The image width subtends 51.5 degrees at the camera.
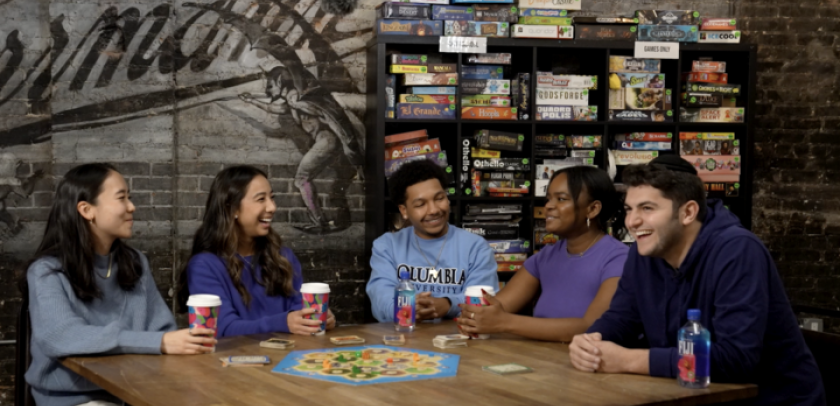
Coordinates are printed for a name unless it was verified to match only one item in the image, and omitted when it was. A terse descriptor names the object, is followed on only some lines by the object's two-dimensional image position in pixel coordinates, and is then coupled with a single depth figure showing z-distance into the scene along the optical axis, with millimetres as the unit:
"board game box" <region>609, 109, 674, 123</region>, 5238
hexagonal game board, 2459
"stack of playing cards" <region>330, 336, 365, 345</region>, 2947
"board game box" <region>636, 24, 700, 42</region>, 5188
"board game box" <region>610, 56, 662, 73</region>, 5223
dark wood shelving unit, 5043
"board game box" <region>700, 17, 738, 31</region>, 5273
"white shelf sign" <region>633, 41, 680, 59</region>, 5172
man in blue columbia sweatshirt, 3701
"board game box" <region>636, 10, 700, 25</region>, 5199
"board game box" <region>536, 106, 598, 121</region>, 5176
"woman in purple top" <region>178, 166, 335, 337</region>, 3266
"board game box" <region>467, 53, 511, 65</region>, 5090
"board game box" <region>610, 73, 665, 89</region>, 5238
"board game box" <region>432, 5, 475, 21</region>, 5016
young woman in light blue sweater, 2701
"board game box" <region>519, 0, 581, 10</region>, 5098
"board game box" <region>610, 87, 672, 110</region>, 5250
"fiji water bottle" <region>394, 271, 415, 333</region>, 3178
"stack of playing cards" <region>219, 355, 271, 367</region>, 2605
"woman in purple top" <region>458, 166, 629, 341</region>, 3037
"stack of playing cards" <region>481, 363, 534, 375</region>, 2510
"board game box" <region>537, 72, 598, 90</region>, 5160
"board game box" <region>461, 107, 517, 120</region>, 5094
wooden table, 2209
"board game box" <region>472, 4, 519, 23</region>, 5070
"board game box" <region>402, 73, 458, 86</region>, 5000
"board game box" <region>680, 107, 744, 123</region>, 5324
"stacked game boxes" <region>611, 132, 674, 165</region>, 5289
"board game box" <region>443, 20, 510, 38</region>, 5023
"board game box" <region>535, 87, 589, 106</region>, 5184
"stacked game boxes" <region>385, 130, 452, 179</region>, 5059
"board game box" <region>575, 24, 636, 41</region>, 5160
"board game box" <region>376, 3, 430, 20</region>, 4957
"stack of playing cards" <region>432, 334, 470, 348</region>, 2893
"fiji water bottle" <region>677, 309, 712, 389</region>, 2338
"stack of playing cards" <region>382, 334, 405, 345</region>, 2951
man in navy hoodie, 2428
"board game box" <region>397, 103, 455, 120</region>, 5016
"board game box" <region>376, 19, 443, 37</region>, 4977
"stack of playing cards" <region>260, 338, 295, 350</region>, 2865
